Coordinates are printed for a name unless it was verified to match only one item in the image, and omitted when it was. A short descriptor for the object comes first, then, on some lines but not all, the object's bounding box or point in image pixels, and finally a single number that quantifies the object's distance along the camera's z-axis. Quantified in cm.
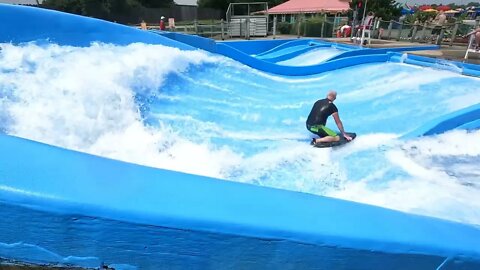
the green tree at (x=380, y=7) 2378
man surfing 453
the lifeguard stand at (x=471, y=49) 875
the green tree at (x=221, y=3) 4228
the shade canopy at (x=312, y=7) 2750
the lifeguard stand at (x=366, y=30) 1299
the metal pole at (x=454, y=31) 1298
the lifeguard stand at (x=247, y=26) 1725
